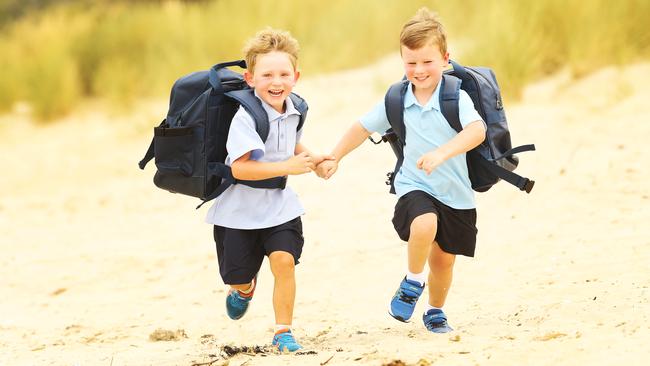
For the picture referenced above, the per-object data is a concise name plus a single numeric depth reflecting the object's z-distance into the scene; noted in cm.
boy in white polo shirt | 838
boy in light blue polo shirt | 844
